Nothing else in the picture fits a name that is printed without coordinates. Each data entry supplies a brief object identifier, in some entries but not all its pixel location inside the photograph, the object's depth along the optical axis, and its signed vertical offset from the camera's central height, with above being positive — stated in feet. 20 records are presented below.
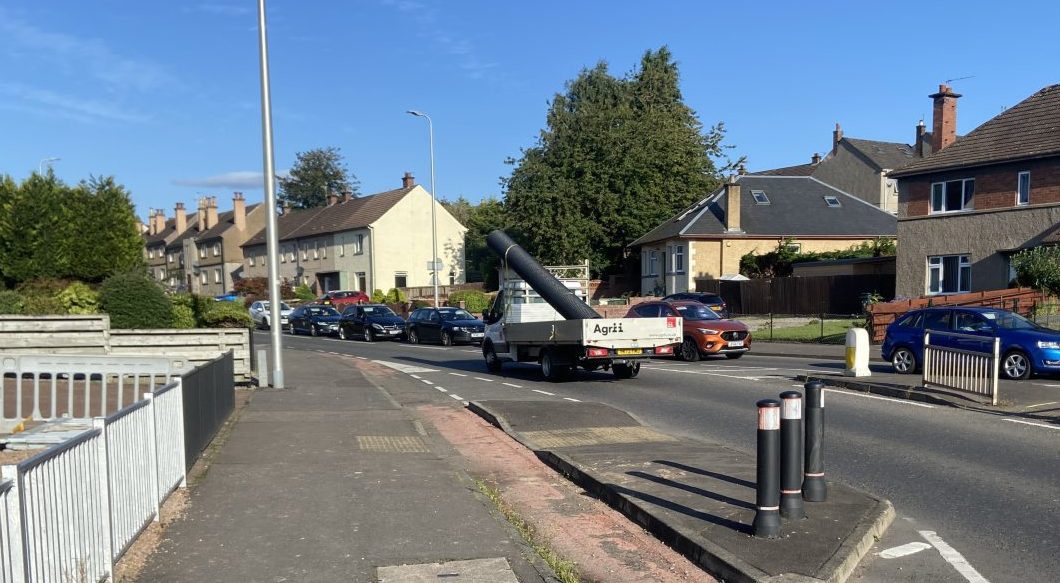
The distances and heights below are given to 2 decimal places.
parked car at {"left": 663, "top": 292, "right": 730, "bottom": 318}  98.88 -4.78
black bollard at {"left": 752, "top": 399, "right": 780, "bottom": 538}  19.43 -4.99
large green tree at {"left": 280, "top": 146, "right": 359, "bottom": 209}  343.05 +33.33
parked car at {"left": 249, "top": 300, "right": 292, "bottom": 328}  146.61 -8.89
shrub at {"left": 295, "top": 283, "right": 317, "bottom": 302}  206.90 -7.44
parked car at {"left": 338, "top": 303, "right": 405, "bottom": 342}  117.91 -8.59
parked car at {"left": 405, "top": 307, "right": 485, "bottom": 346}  103.24 -8.07
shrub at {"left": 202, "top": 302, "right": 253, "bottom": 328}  66.69 -4.16
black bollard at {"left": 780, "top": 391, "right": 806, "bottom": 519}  20.11 -4.73
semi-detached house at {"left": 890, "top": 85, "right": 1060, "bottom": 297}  95.91 +6.32
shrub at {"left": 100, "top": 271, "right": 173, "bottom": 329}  59.67 -2.65
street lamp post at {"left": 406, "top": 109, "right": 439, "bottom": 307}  131.85 +4.54
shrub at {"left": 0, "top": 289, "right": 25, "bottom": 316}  60.70 -2.64
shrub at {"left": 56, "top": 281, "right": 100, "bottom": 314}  61.82 -2.53
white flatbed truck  55.31 -5.59
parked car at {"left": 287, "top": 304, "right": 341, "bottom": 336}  133.49 -9.13
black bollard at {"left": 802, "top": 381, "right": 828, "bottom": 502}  22.09 -5.04
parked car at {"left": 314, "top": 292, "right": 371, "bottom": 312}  165.99 -7.28
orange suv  72.74 -6.46
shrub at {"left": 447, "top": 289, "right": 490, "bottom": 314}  149.48 -7.04
